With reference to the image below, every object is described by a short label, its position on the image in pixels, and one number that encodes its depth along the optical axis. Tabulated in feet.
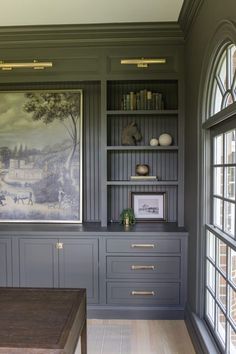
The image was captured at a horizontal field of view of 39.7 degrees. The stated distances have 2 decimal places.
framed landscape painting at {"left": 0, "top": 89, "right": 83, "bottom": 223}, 12.12
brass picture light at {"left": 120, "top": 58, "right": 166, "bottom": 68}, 10.68
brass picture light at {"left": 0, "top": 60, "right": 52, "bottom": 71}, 10.96
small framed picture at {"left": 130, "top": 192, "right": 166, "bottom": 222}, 12.12
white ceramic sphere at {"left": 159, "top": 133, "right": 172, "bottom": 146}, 11.53
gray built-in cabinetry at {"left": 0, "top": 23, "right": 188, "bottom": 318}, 10.62
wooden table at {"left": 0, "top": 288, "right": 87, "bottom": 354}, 4.85
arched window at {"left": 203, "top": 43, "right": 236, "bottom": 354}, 6.75
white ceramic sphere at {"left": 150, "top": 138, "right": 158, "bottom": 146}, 11.61
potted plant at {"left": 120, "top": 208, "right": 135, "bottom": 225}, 11.46
